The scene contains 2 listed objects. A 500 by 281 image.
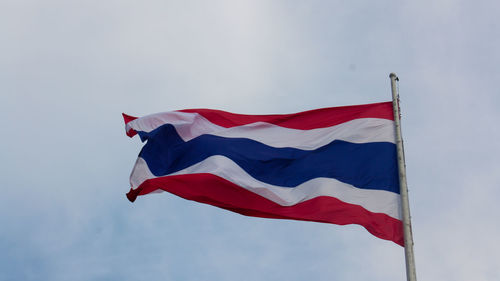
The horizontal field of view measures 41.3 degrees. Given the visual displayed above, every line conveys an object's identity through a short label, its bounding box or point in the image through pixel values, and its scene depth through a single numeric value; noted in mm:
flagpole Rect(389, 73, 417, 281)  10828
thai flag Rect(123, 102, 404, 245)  12867
